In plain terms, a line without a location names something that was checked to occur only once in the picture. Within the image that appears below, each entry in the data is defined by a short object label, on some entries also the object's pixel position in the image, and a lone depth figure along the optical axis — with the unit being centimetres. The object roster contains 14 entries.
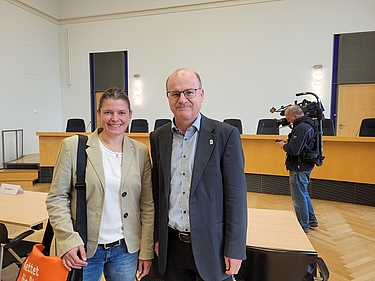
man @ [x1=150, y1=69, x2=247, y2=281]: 118
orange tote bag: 120
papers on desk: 256
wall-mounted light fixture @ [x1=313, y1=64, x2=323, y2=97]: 699
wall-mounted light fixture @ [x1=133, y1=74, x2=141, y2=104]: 830
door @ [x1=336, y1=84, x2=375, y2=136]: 682
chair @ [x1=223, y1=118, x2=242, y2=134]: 606
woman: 121
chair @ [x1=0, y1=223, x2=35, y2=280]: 183
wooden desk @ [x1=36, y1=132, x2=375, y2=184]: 442
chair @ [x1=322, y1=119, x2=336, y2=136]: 505
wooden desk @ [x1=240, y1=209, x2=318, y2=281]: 126
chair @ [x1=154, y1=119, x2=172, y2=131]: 626
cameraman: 324
